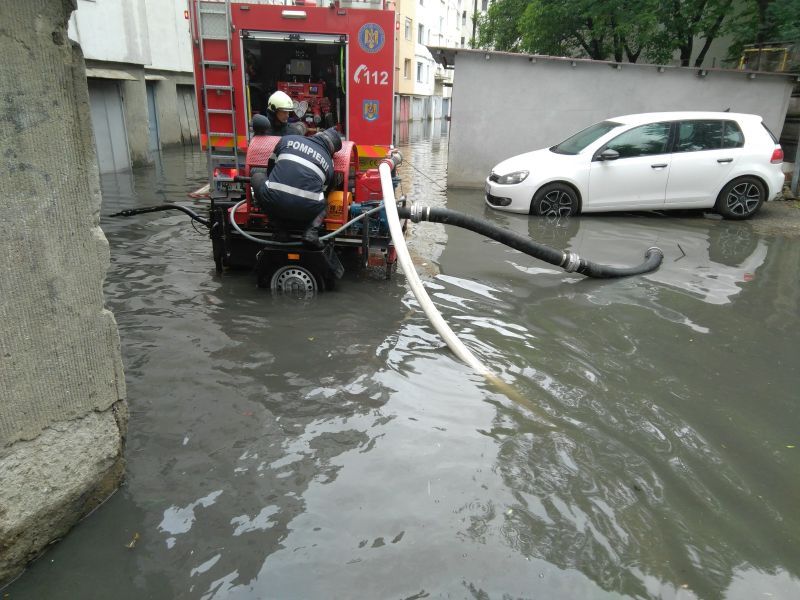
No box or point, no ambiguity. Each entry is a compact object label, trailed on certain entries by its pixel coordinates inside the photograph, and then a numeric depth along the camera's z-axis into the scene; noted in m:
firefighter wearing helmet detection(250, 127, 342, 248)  4.94
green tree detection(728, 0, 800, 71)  11.77
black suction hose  5.59
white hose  4.34
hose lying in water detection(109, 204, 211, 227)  6.29
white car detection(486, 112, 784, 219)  9.20
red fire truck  7.49
